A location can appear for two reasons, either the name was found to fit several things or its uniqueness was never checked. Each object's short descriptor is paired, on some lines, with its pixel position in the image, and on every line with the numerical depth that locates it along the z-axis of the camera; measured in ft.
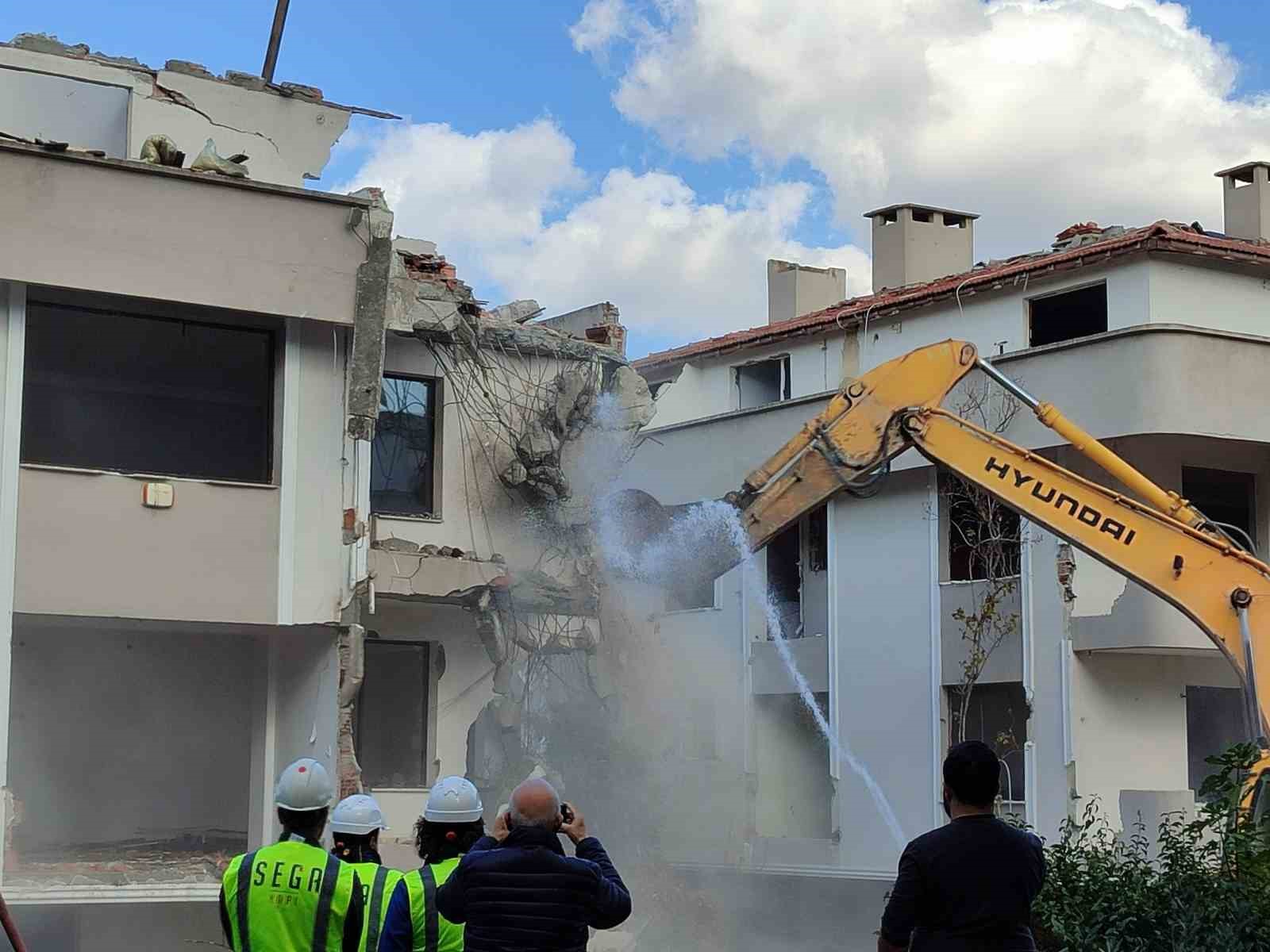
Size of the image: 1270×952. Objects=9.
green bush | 30.58
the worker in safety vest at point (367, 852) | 22.76
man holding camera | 21.21
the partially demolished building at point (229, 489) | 54.08
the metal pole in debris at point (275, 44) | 70.54
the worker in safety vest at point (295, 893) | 22.52
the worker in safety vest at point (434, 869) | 22.18
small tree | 83.71
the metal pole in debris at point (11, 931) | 21.67
